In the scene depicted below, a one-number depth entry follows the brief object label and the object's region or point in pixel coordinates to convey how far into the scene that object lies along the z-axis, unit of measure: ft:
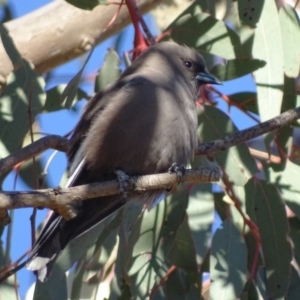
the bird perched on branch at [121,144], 22.57
